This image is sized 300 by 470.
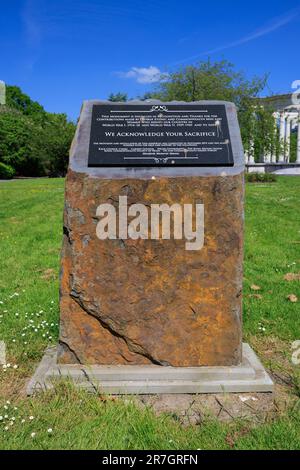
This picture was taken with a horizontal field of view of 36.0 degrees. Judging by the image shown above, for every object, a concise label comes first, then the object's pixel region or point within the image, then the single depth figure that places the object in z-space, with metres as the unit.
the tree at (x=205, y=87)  25.42
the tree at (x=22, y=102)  59.34
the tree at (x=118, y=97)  47.82
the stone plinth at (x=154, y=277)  3.46
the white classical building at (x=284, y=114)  31.98
